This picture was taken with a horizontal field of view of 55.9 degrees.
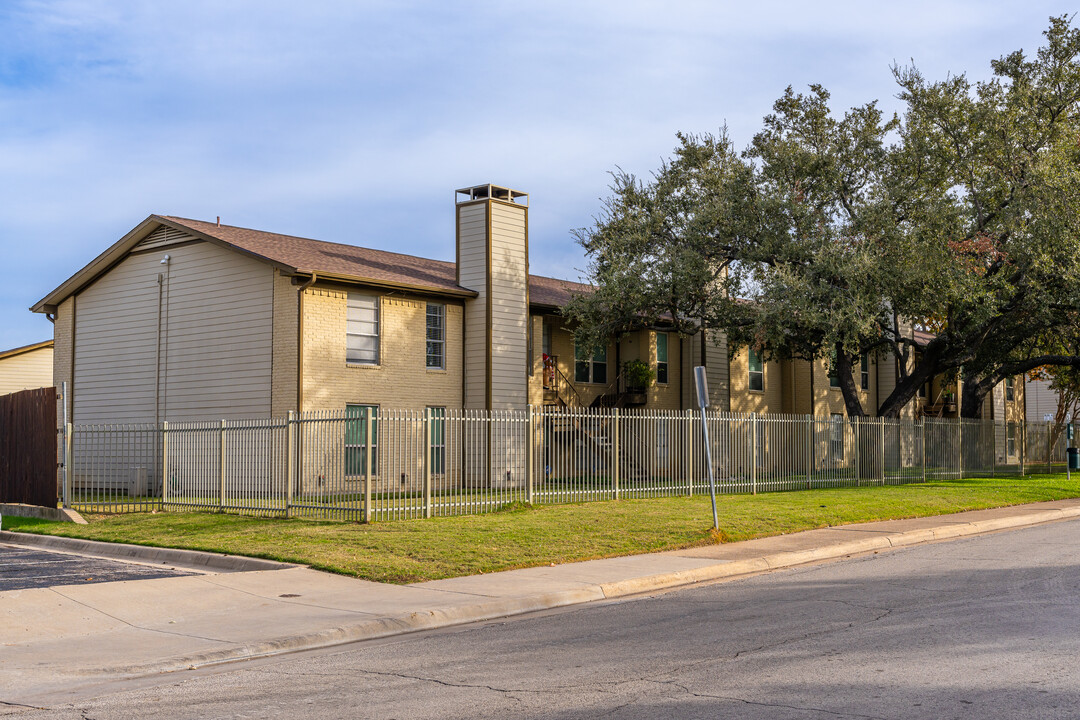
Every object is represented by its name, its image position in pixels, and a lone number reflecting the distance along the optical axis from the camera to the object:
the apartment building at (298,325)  24.89
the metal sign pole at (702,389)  17.00
